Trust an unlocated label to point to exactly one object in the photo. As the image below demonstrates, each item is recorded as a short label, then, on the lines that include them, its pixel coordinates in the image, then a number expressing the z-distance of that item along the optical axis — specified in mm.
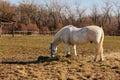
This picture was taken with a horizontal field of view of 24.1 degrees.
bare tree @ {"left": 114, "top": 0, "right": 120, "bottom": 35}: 82806
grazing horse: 12570
